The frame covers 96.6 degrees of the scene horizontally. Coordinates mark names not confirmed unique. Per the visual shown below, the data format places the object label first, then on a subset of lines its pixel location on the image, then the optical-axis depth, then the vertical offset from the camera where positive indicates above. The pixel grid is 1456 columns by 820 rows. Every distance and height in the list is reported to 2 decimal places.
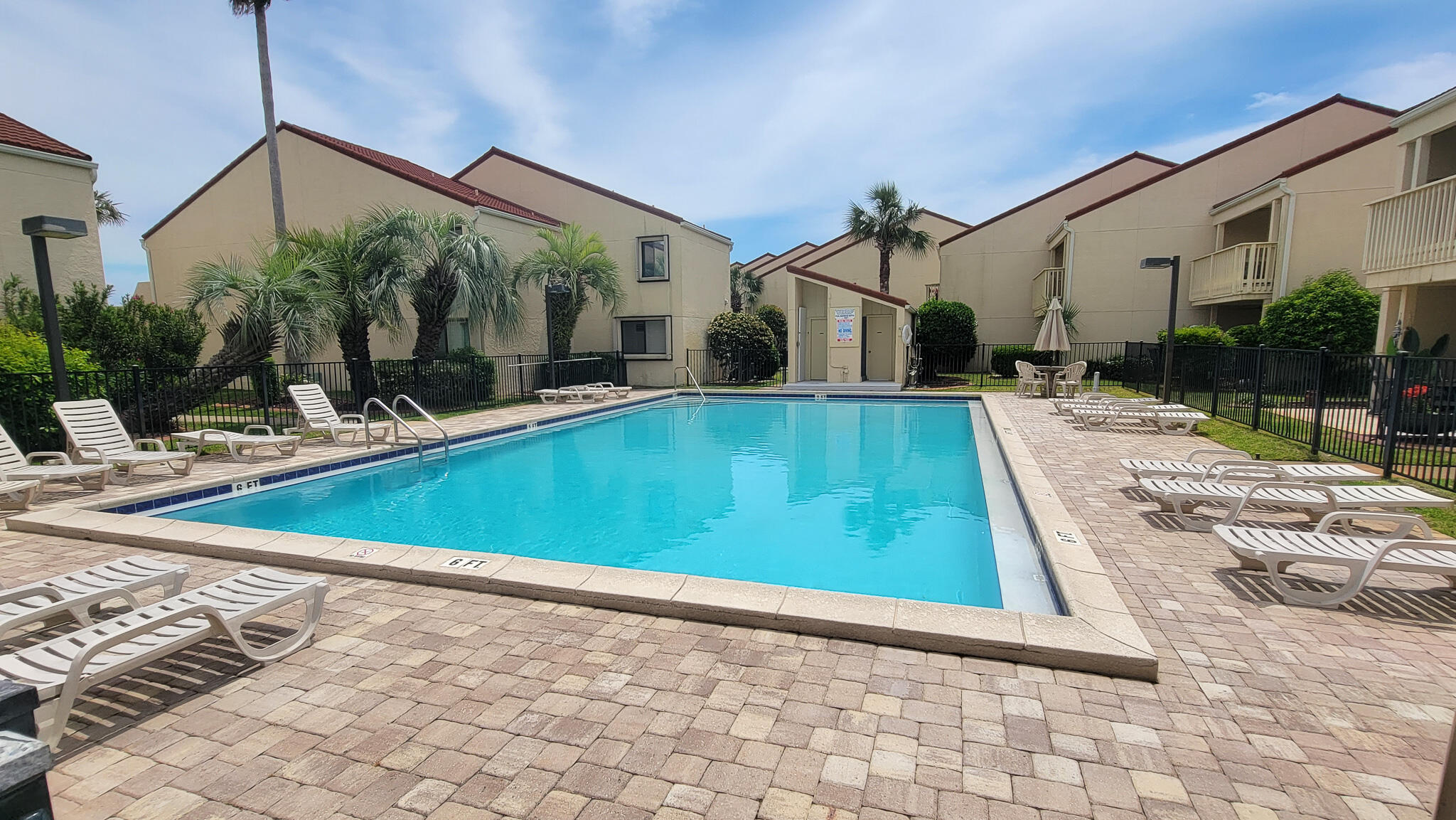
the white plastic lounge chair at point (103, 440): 7.29 -1.02
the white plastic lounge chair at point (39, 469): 6.35 -1.16
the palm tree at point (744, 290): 39.44 +3.44
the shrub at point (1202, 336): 17.13 +0.19
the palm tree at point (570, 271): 18.62 +2.22
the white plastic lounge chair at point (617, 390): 18.08 -1.20
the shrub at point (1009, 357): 21.86 -0.44
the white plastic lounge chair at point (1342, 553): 3.70 -1.26
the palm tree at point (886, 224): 26.73 +5.06
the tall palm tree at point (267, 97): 17.14 +6.83
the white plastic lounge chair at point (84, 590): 3.23 -1.27
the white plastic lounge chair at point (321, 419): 10.15 -1.10
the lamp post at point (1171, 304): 12.77 +0.79
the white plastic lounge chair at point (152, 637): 2.57 -1.28
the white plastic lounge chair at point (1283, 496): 4.84 -1.21
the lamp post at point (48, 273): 6.79 +0.87
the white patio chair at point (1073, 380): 16.08 -0.92
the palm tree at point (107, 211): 33.34 +7.58
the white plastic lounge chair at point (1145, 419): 10.59 -1.30
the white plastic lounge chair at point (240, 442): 8.54 -1.22
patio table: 16.69 -0.78
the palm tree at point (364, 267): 13.84 +1.79
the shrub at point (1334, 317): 13.88 +0.52
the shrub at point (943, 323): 22.44 +0.76
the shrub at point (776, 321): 32.97 +1.31
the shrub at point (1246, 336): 15.98 +0.17
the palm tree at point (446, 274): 14.71 +1.74
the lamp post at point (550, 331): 16.52 +0.48
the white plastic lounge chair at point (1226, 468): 5.72 -1.19
